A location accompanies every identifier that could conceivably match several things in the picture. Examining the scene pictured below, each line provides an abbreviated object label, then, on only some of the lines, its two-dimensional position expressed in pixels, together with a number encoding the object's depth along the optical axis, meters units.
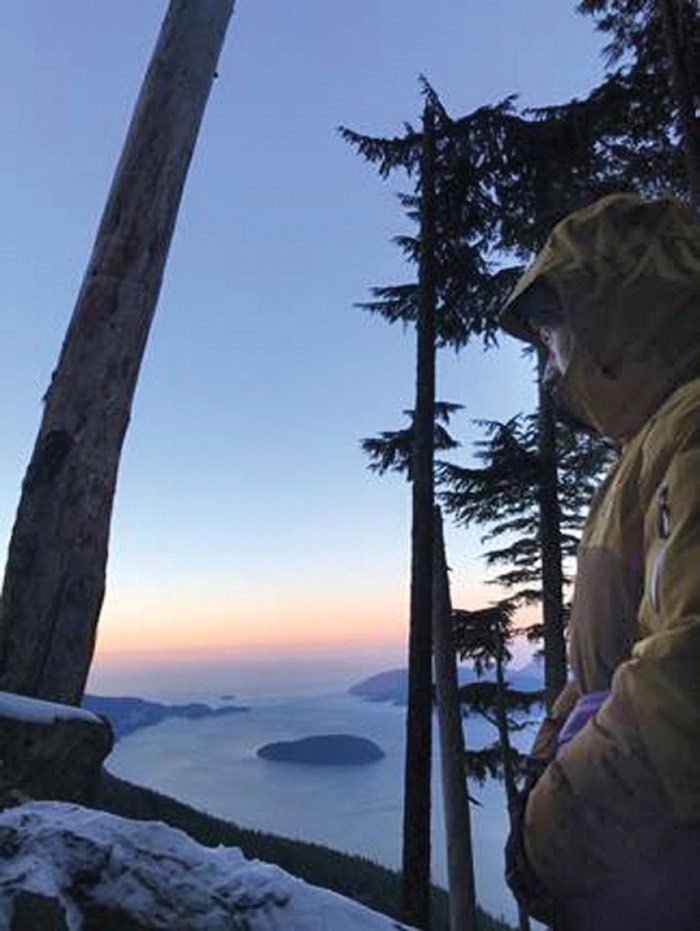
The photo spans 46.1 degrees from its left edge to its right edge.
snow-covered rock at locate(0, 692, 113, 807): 3.35
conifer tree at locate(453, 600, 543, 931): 15.71
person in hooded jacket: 1.13
